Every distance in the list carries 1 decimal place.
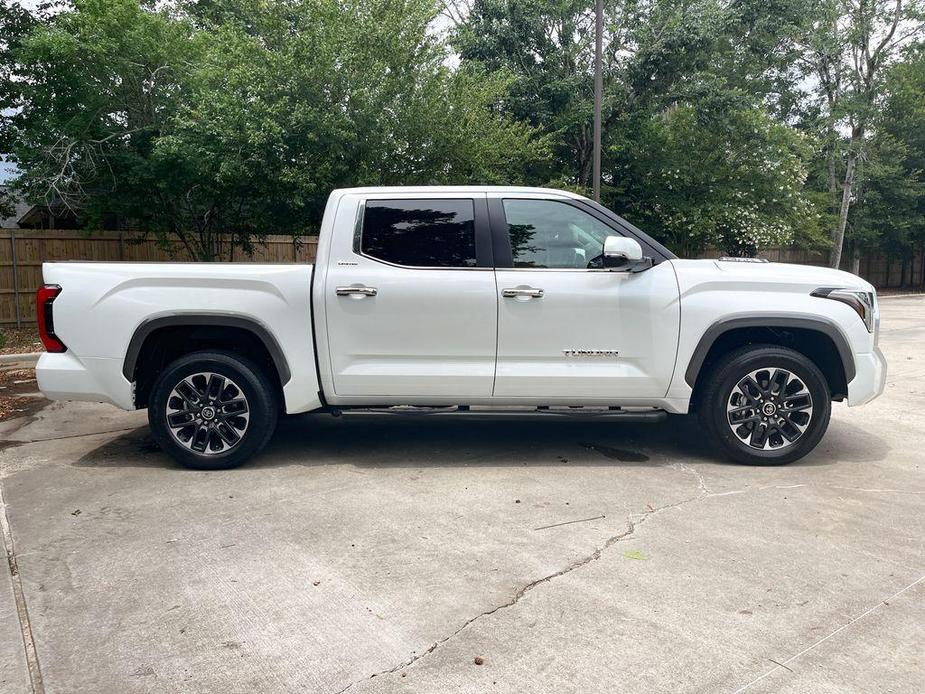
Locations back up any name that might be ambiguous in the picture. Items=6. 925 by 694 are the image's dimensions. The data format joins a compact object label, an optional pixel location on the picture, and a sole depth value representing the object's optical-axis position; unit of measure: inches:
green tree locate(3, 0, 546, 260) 511.2
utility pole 621.3
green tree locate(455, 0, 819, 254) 797.9
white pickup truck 208.8
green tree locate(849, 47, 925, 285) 1226.0
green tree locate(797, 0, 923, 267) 1120.8
